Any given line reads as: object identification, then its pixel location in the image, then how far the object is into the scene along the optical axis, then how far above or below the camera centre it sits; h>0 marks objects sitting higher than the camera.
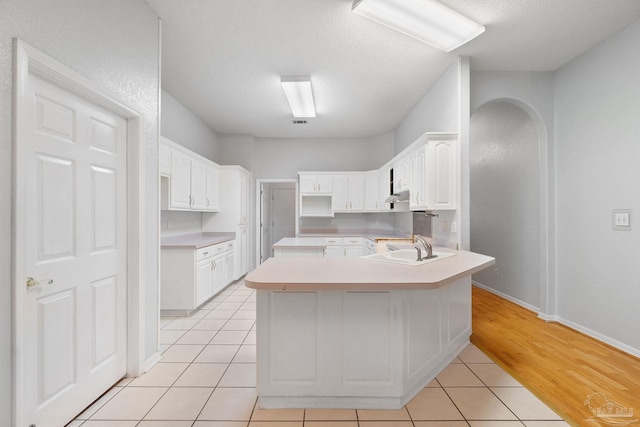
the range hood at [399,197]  4.17 +0.25
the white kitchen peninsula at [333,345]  1.80 -0.82
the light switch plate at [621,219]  2.59 -0.06
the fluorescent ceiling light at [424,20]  2.24 +1.60
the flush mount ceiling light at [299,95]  3.48 +1.58
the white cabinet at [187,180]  3.59 +0.49
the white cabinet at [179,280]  3.57 -0.81
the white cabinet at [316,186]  5.94 +0.57
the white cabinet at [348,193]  5.95 +0.43
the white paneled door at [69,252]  1.46 -0.22
